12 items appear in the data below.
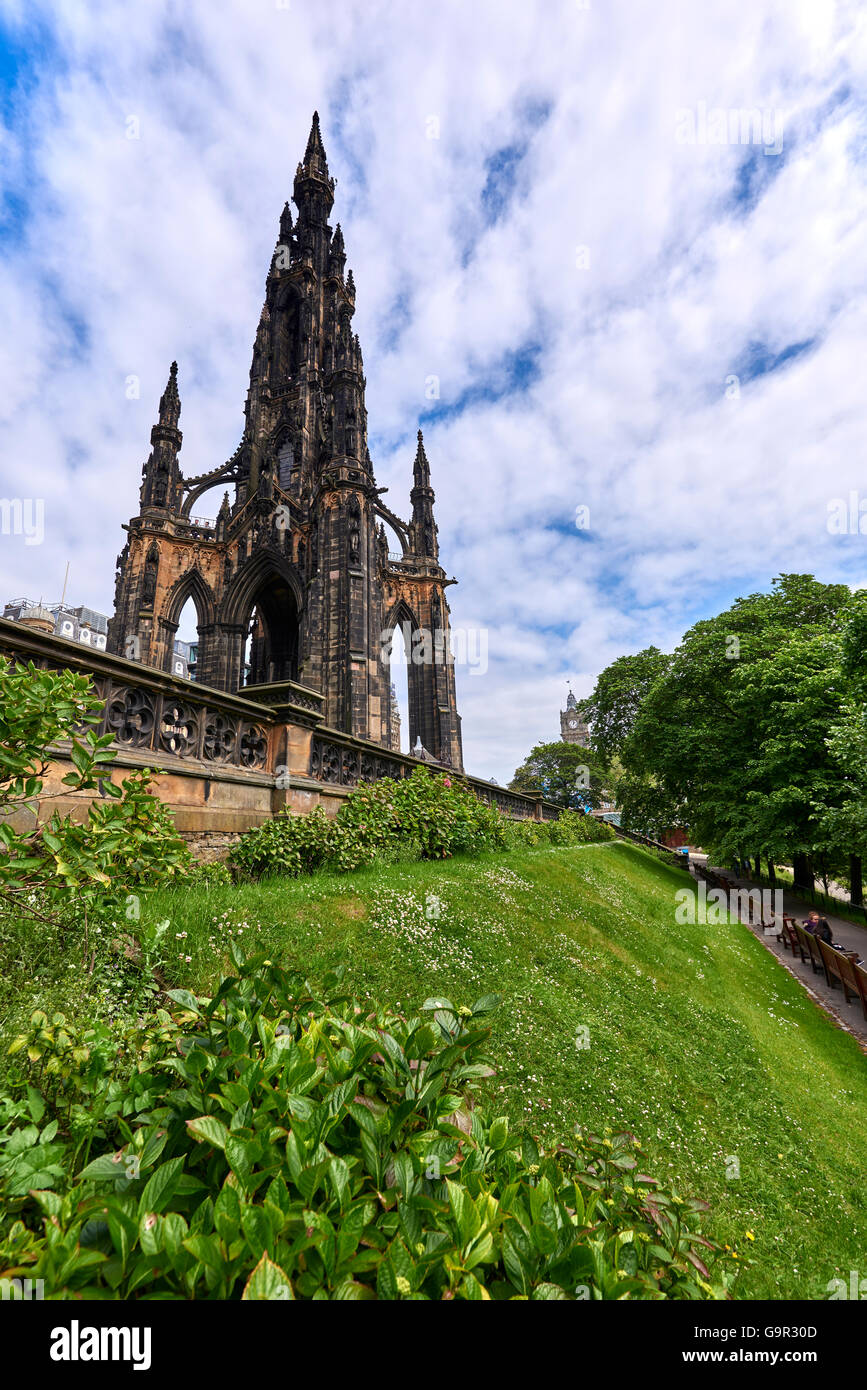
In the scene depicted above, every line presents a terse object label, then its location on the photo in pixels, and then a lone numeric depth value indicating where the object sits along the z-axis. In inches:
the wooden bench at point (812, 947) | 494.9
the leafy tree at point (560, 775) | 2110.0
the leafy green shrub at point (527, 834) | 513.6
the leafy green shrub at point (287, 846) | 268.7
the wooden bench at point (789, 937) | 588.4
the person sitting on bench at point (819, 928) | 574.2
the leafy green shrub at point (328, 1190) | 44.4
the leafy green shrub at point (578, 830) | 764.6
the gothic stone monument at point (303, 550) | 966.4
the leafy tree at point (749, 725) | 722.8
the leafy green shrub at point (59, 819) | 107.7
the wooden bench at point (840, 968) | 390.0
